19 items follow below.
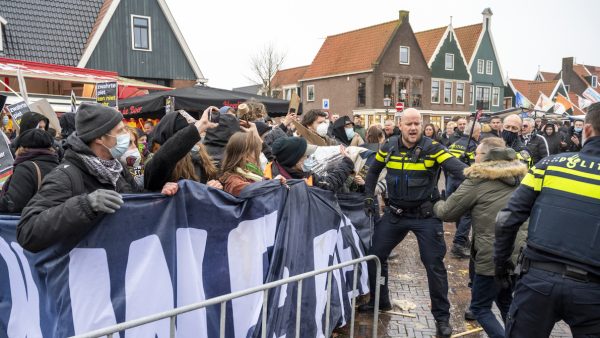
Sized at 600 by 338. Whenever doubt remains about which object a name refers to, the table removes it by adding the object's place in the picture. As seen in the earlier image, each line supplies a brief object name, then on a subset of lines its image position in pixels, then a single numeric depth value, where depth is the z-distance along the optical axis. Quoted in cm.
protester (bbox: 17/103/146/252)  248
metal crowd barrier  199
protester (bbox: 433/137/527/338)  405
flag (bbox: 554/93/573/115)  2592
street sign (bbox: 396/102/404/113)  2047
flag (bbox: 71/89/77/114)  890
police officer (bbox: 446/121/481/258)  743
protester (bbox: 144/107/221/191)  315
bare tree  5031
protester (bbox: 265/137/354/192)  450
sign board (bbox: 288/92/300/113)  771
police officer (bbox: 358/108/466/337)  469
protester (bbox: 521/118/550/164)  842
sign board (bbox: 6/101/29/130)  700
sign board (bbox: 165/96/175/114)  845
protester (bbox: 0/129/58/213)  354
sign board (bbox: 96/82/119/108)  872
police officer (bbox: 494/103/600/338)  274
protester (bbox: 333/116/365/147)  812
